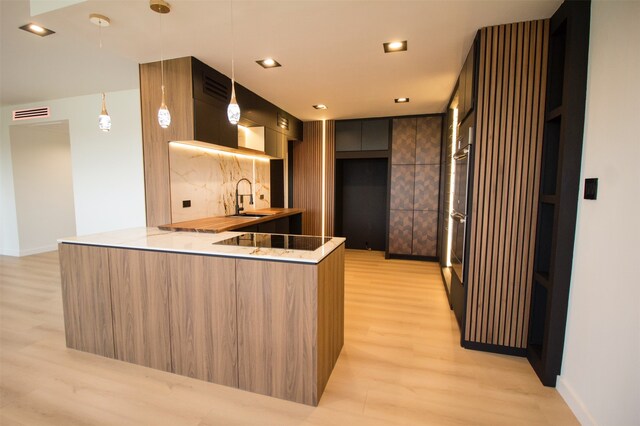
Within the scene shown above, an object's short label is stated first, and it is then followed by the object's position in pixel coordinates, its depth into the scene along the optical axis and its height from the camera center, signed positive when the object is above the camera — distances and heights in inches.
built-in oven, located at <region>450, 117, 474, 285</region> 99.5 -2.0
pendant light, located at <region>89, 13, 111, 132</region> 81.3 +49.3
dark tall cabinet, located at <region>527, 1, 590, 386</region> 70.6 +2.1
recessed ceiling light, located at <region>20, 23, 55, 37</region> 95.7 +54.9
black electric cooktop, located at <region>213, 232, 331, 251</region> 80.3 -16.1
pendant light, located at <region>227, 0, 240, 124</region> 74.7 +20.7
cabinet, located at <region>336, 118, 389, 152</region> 206.5 +41.1
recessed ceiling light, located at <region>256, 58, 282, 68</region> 110.9 +50.8
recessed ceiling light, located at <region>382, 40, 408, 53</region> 96.8 +50.5
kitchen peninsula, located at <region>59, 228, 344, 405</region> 69.3 -32.0
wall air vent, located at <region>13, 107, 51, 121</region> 187.6 +50.7
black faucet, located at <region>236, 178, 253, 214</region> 166.6 -6.5
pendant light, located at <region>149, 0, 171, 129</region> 74.3 +48.8
